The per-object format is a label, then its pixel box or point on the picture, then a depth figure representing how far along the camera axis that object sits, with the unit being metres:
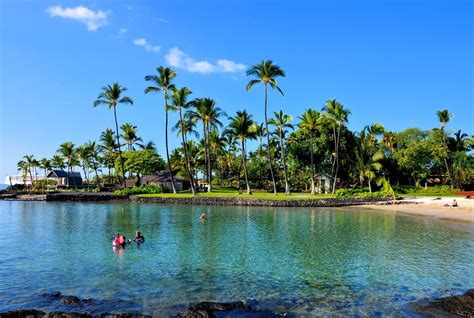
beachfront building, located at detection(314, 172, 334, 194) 69.56
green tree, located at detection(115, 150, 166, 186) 76.19
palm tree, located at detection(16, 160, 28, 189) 107.43
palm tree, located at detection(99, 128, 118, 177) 89.06
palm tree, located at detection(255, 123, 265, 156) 75.53
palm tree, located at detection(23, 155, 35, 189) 104.69
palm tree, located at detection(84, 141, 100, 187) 98.88
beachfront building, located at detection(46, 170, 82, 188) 105.95
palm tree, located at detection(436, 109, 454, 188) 70.31
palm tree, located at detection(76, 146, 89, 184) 99.19
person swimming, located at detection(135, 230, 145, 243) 22.89
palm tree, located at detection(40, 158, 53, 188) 110.44
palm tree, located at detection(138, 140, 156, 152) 98.38
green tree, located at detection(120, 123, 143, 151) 87.68
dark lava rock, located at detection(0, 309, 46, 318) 10.26
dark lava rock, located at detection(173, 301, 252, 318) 10.53
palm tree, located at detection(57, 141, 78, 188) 99.16
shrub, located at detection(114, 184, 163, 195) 66.09
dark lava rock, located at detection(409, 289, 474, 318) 10.95
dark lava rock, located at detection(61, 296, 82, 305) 11.83
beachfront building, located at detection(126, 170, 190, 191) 78.75
